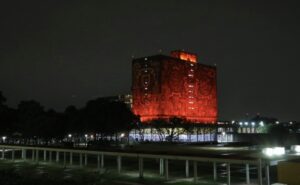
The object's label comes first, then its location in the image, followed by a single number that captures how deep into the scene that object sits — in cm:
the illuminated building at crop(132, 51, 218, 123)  18575
